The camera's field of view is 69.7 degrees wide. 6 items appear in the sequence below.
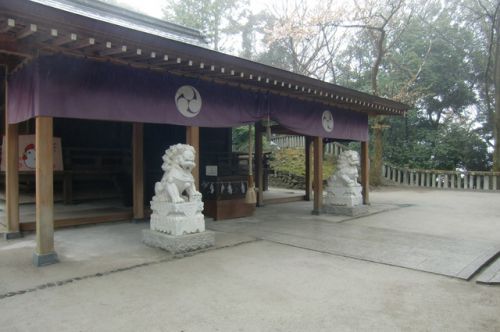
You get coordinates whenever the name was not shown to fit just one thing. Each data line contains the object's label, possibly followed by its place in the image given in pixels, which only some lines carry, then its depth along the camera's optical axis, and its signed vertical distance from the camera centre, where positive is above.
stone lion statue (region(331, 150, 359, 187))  8.77 -0.12
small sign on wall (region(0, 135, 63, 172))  8.15 +0.31
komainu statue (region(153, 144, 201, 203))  5.38 -0.15
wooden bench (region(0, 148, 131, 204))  8.91 -0.10
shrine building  4.54 +1.05
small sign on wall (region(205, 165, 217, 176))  8.06 -0.10
